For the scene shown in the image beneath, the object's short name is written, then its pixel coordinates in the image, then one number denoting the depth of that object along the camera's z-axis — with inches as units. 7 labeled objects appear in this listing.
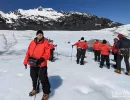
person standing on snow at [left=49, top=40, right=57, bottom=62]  234.0
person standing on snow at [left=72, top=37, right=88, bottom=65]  225.7
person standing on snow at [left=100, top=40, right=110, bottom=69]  210.0
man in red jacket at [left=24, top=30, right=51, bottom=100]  105.1
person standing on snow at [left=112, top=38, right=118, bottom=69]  210.1
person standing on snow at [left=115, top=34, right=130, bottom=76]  173.5
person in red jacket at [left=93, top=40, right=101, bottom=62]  256.1
